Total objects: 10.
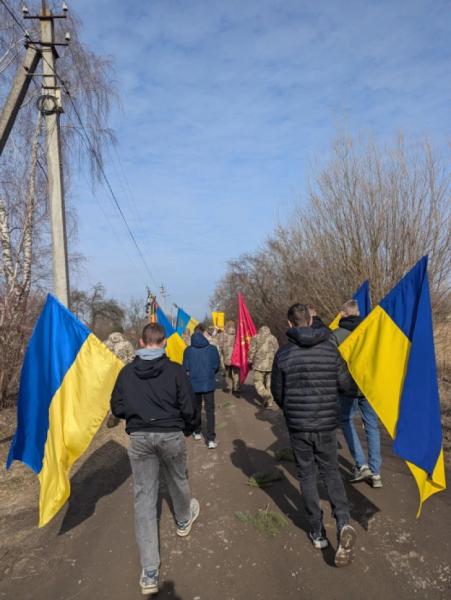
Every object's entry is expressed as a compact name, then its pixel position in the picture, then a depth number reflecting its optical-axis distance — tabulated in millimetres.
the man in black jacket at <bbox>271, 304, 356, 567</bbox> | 3531
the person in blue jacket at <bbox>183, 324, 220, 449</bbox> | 6723
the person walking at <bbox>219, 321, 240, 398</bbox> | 11203
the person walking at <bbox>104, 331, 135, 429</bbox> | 8734
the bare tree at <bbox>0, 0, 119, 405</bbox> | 8570
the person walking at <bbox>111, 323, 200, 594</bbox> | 3395
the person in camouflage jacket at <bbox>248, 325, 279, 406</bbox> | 9648
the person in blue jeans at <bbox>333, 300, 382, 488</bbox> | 4730
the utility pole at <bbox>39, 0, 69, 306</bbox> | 7566
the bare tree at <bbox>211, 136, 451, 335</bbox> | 11262
